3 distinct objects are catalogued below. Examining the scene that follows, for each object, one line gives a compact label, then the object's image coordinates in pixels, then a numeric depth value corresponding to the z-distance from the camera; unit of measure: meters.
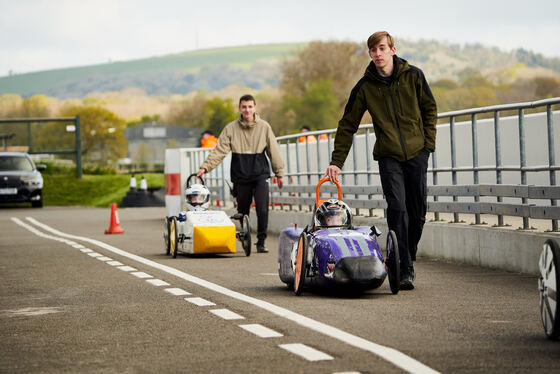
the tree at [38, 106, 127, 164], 190.38
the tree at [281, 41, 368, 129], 149.12
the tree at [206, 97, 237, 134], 198.48
